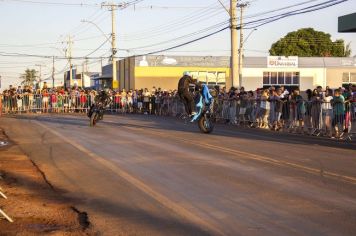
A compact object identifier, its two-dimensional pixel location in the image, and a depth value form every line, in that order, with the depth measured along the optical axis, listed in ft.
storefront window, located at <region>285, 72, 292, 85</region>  248.32
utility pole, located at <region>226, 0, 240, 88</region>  107.76
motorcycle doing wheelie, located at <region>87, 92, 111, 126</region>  81.82
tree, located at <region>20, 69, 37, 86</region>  493.73
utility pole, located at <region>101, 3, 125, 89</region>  180.87
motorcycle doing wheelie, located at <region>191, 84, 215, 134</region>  67.10
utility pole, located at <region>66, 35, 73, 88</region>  294.99
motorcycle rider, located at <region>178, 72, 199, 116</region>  67.82
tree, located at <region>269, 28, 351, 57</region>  310.04
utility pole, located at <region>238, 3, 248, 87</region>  176.65
